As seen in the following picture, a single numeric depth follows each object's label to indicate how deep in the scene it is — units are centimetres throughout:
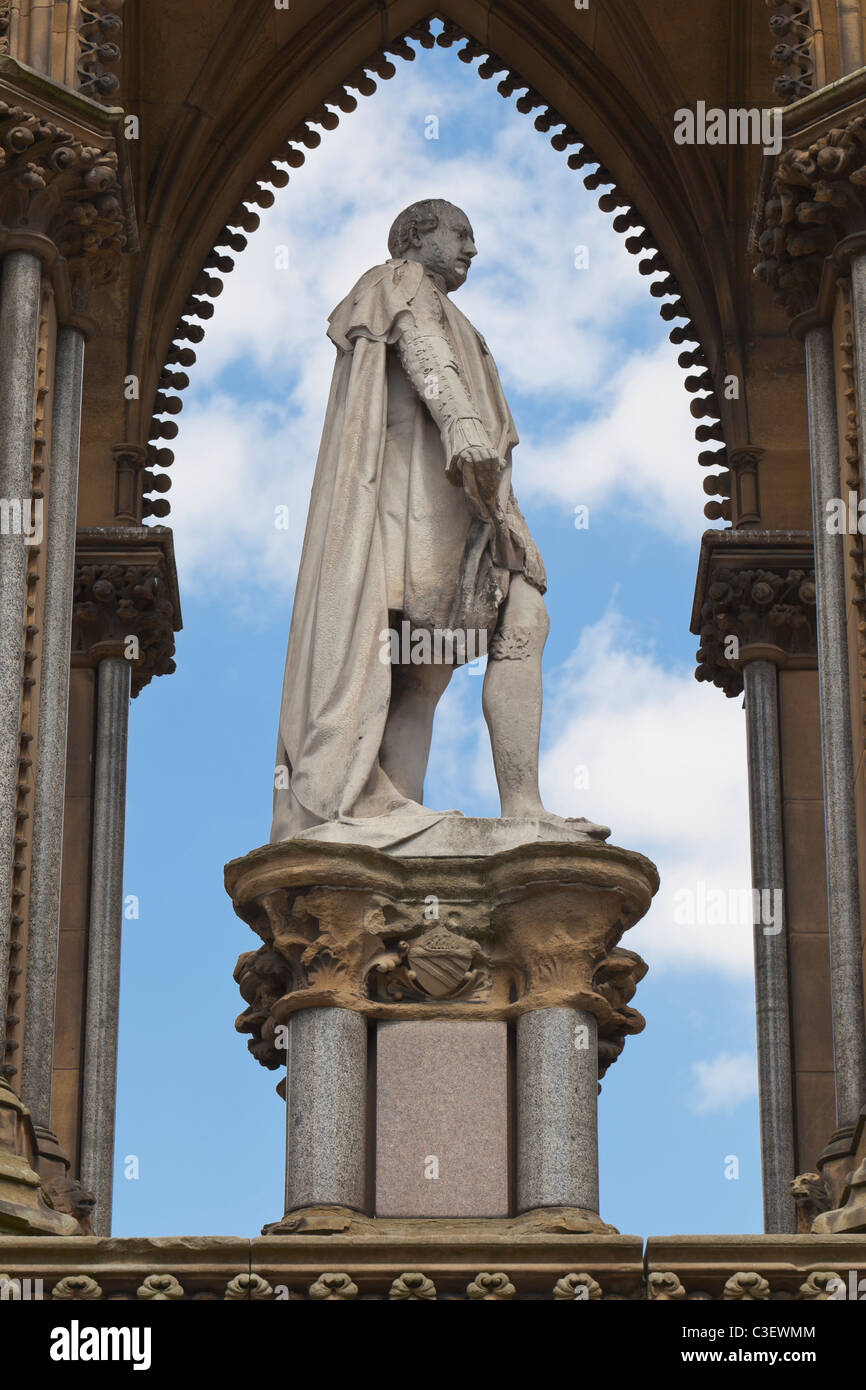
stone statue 1260
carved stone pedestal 1145
